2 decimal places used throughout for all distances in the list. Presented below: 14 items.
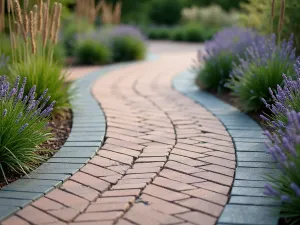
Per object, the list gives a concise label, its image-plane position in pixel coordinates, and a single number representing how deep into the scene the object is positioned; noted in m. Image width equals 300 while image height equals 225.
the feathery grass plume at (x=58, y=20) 4.73
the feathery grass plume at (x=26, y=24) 4.16
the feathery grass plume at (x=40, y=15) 4.32
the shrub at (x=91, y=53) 9.67
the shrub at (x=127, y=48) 10.34
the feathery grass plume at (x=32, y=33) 4.06
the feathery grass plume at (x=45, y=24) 4.48
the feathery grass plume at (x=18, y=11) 4.00
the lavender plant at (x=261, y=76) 4.75
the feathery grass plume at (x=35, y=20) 4.54
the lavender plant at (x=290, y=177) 2.46
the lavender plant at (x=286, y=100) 3.29
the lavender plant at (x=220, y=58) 6.22
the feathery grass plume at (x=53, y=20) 4.56
